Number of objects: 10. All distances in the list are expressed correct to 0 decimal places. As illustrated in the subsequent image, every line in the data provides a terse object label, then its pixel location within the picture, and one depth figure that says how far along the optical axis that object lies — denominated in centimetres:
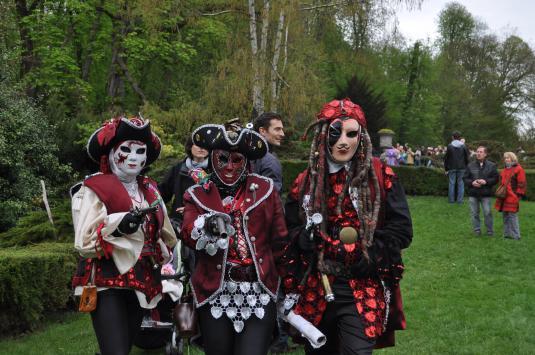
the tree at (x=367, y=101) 3369
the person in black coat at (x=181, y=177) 575
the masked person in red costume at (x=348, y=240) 352
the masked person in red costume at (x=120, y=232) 386
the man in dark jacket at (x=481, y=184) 1214
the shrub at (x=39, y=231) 816
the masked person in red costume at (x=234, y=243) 352
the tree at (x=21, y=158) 1079
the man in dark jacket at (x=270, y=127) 577
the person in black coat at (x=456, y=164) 1632
